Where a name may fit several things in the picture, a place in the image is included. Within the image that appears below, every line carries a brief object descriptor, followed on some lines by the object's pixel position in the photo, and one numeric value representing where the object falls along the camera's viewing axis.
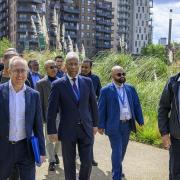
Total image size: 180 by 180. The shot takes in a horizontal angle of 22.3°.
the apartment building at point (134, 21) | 158.82
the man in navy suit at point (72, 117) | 5.85
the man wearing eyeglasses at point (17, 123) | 4.79
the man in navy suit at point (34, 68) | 9.84
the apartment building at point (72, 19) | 110.25
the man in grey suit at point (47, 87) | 8.14
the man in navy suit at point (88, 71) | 8.51
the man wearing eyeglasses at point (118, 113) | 6.84
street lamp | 24.06
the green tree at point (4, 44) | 27.93
